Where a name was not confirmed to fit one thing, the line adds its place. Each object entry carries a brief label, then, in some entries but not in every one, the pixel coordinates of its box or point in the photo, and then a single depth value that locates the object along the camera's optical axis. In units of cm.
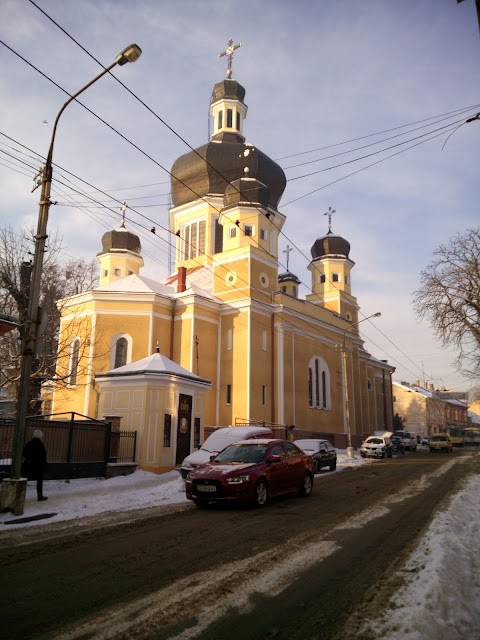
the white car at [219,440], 1541
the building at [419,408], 8038
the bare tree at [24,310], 1892
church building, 3009
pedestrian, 1136
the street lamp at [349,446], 3008
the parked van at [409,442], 4453
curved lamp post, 1016
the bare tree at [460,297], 2347
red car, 1034
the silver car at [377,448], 3076
